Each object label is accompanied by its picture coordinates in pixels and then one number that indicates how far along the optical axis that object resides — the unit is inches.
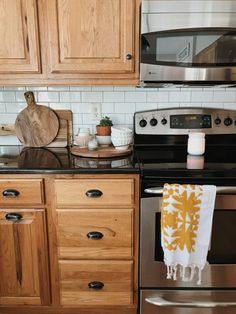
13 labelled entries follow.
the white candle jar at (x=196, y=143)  64.6
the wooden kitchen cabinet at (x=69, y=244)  58.6
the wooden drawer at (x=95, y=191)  58.1
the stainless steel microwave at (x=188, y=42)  57.9
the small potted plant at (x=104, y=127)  74.7
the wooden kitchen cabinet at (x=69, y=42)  61.6
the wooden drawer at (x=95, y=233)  59.9
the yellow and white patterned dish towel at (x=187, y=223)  53.2
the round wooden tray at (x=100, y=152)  66.2
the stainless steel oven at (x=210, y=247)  55.8
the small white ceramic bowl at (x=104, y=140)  74.6
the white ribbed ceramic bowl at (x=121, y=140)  69.0
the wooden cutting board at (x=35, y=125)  76.8
